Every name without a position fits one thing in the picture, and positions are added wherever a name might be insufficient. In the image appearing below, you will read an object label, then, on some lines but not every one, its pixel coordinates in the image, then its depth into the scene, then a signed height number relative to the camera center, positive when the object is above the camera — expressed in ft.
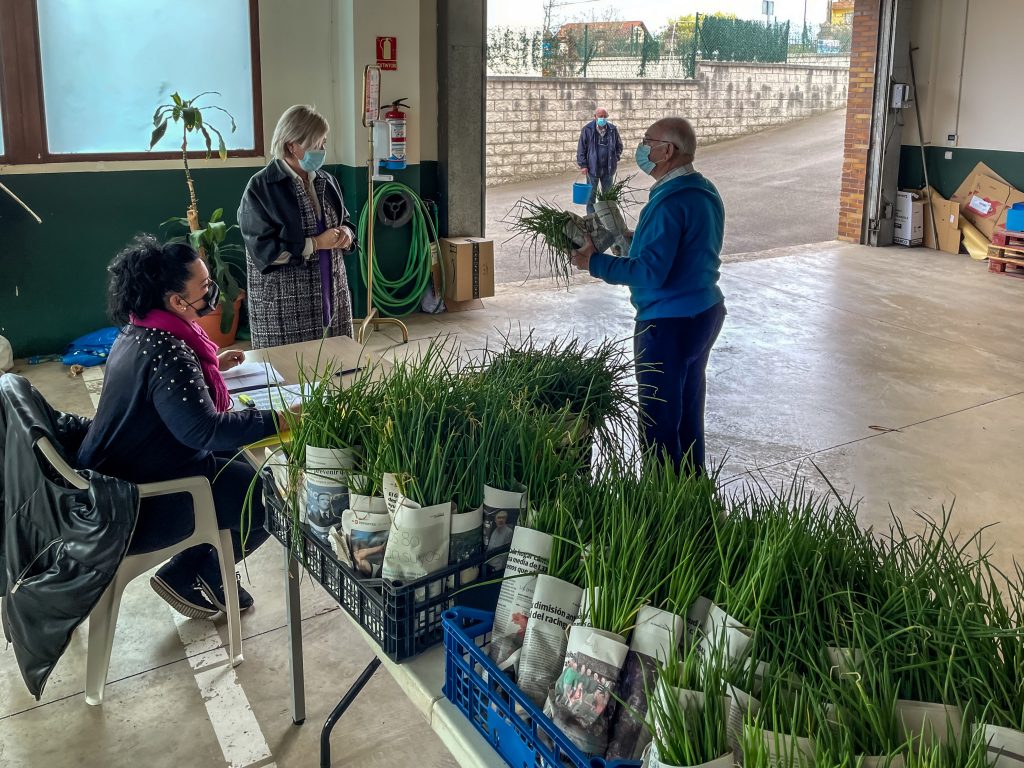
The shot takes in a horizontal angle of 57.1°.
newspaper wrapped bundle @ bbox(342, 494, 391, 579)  5.71 -2.25
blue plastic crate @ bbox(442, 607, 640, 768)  4.24 -2.62
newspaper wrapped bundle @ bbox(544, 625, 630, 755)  4.30 -2.41
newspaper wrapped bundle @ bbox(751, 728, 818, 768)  3.39 -2.14
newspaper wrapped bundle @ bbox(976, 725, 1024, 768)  3.44 -2.12
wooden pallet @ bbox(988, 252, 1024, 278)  30.59 -3.54
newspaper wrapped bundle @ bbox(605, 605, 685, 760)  4.29 -2.34
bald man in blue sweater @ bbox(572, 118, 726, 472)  10.96 -1.35
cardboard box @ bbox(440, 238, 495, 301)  24.68 -2.98
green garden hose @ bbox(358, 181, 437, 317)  24.14 -3.19
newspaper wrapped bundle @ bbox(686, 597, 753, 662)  4.08 -2.10
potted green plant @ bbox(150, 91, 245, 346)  20.84 -1.86
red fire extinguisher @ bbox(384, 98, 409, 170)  22.76 +0.46
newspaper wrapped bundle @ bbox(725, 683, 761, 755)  3.75 -2.20
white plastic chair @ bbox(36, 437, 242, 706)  8.67 -3.79
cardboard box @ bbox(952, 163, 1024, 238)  32.48 -1.49
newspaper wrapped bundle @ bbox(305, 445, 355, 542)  6.04 -2.06
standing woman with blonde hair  13.35 -1.21
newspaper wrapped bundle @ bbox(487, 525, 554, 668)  4.93 -2.29
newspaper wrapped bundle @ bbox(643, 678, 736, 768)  3.76 -2.20
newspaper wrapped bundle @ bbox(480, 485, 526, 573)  5.68 -2.14
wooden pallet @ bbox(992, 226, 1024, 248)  30.14 -2.63
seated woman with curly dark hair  8.30 -2.12
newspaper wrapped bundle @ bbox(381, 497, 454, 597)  5.40 -2.19
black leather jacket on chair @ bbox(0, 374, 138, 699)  7.86 -3.21
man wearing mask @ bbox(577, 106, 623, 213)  35.58 +0.17
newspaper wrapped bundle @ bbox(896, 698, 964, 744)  3.69 -2.18
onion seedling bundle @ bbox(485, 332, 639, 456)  7.78 -1.89
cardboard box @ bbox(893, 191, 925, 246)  34.99 -2.37
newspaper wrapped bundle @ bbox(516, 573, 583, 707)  4.61 -2.35
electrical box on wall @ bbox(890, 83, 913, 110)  34.09 +2.09
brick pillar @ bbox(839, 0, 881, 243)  34.63 +1.53
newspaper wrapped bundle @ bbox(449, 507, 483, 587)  5.59 -2.25
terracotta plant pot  21.48 -3.99
